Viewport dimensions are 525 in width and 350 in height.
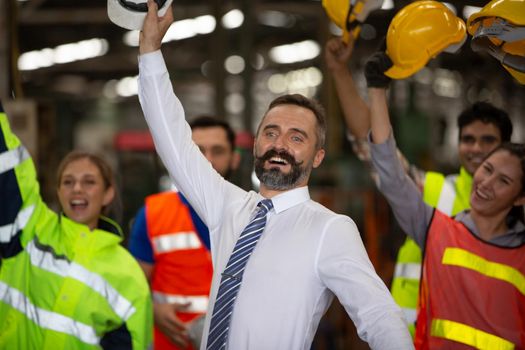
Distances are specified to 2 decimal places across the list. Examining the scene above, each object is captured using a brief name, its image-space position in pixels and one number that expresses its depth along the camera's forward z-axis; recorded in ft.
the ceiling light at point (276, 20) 56.13
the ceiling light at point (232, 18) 48.10
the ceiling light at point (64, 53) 62.90
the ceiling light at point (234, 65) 70.38
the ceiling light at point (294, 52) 63.82
